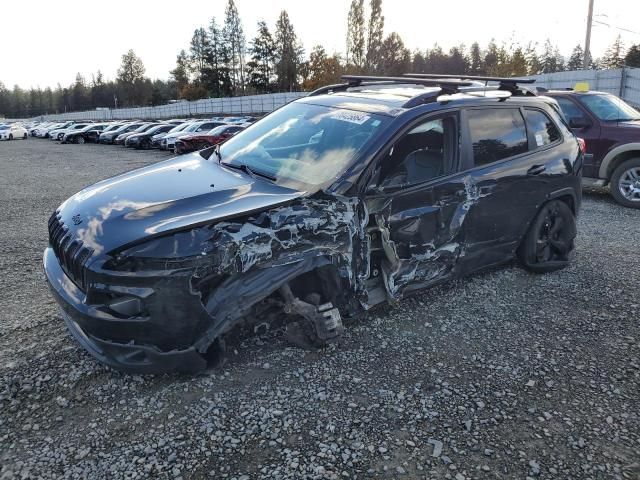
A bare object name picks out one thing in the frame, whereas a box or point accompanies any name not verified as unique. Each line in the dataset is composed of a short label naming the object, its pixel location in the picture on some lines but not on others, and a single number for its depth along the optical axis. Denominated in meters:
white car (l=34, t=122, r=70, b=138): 41.59
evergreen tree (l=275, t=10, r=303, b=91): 63.53
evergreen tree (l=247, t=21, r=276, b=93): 69.69
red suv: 7.62
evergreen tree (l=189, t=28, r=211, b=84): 73.44
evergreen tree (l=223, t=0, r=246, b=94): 72.56
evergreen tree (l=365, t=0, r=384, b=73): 42.72
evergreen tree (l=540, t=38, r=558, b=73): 71.97
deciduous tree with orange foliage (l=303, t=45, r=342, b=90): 45.25
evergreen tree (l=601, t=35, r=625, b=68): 66.94
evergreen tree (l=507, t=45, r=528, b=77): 35.94
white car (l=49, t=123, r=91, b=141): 34.03
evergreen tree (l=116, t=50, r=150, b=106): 85.56
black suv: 2.62
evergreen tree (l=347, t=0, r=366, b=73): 43.59
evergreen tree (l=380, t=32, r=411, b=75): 42.41
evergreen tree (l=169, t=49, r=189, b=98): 77.97
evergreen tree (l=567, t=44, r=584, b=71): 74.31
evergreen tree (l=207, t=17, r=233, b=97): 73.31
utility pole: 23.34
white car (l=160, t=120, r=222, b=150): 20.94
